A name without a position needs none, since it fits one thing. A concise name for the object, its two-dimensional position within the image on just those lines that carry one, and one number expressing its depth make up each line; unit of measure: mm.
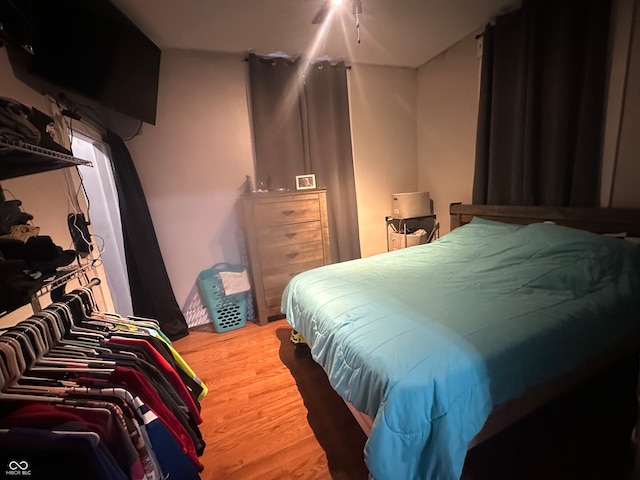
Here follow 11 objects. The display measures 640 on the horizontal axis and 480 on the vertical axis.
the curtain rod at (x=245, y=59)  2651
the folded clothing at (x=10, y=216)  784
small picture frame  2785
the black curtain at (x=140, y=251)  2262
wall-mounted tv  1144
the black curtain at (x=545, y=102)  1838
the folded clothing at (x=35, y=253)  768
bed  923
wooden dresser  2578
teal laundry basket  2637
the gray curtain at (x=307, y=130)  2742
